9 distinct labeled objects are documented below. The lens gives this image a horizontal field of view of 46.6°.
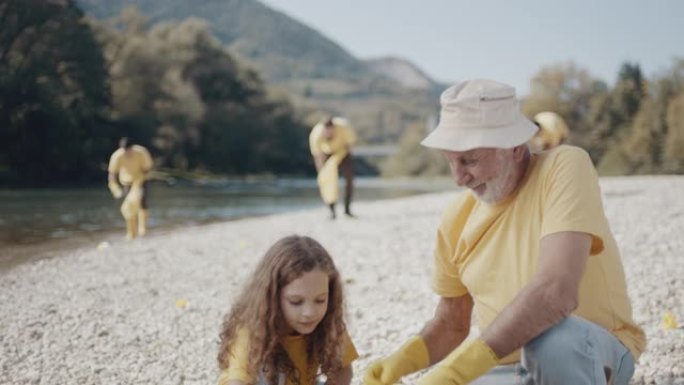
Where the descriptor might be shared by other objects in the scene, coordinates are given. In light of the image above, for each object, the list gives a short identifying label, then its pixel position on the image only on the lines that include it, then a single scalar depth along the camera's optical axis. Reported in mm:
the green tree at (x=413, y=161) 73562
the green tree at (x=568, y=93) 54125
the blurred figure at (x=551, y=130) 14670
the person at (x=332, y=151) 13812
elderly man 2486
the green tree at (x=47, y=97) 38094
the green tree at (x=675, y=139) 39125
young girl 3033
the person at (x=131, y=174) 13211
